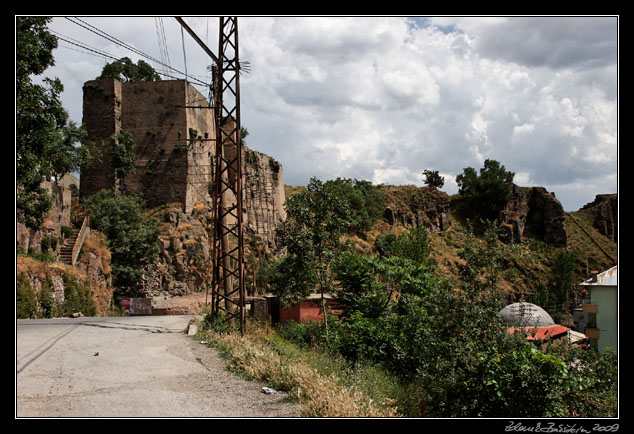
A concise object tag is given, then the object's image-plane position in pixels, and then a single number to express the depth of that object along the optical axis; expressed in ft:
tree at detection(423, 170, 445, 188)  251.60
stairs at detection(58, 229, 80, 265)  83.25
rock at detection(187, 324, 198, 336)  46.65
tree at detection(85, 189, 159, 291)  96.04
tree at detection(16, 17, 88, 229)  49.93
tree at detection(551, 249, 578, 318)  186.60
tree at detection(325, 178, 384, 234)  178.40
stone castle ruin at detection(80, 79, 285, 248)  119.44
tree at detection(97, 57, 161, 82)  155.84
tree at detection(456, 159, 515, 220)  234.58
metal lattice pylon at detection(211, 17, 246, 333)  45.55
